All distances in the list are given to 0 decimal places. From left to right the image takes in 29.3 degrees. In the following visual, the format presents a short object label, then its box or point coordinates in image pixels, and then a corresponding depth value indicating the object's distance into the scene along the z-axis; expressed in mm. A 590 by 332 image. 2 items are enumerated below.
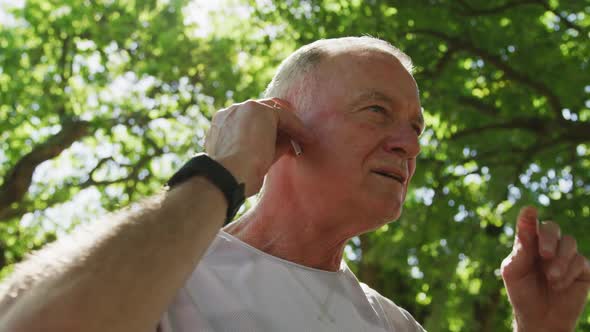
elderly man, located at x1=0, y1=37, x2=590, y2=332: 1035
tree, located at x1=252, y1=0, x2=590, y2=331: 2870
